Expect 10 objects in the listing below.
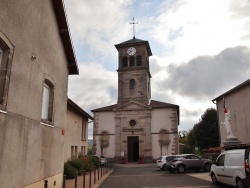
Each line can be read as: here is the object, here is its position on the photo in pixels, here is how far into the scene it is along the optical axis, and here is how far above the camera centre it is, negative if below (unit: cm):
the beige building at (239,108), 1796 +259
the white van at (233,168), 852 -106
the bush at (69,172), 1398 -173
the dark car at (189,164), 1873 -174
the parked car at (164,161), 2124 -174
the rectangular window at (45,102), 838 +139
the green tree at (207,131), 4012 +171
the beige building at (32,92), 545 +143
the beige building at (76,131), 1652 +86
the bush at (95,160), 2232 -176
